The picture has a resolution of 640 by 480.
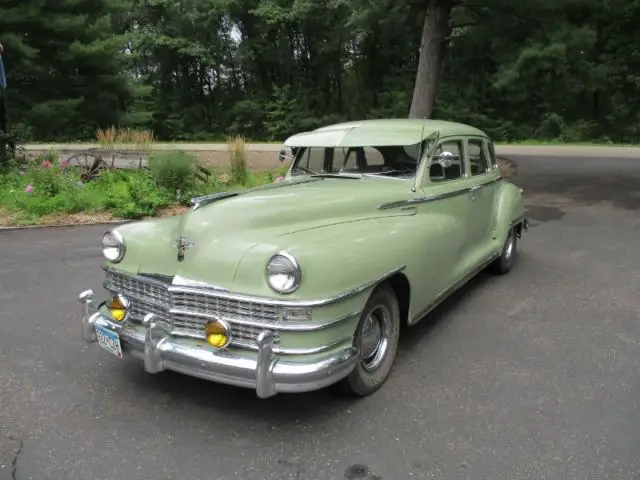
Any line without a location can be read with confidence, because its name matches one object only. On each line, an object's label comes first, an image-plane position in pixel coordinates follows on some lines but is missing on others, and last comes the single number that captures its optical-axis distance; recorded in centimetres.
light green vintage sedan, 312
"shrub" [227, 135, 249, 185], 1180
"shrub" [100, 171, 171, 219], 956
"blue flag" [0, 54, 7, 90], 1194
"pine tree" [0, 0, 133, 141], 2538
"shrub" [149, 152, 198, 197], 1034
